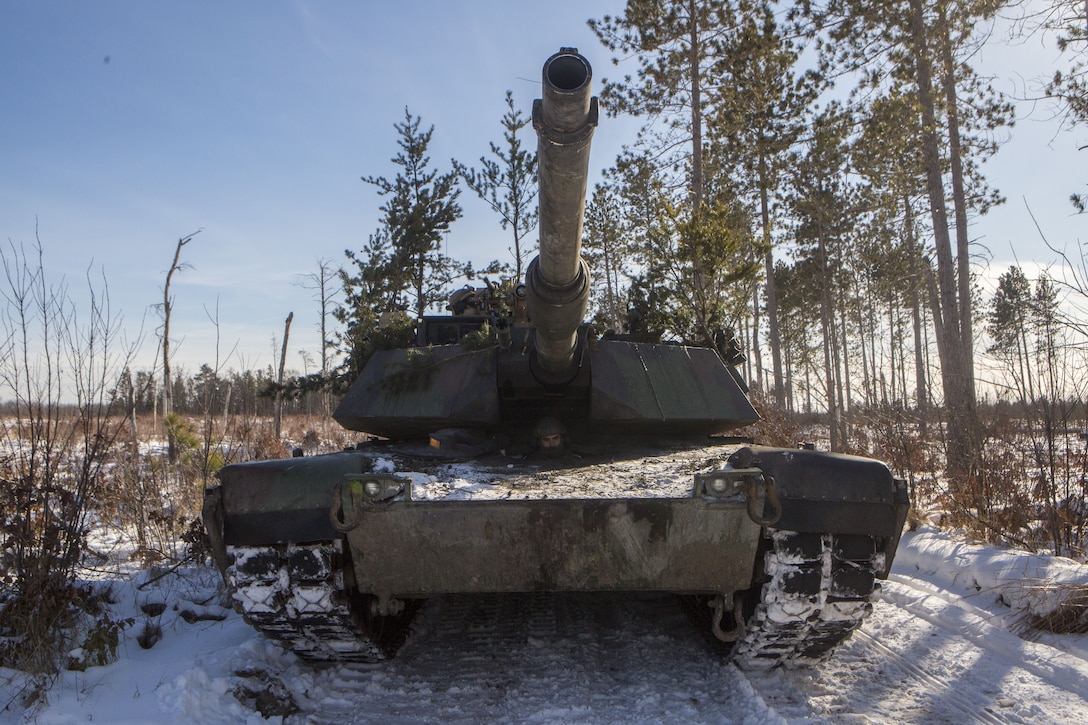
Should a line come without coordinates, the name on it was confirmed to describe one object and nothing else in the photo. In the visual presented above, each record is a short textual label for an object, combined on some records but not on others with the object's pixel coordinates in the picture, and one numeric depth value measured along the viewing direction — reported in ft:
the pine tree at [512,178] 76.84
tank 12.05
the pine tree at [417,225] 73.10
